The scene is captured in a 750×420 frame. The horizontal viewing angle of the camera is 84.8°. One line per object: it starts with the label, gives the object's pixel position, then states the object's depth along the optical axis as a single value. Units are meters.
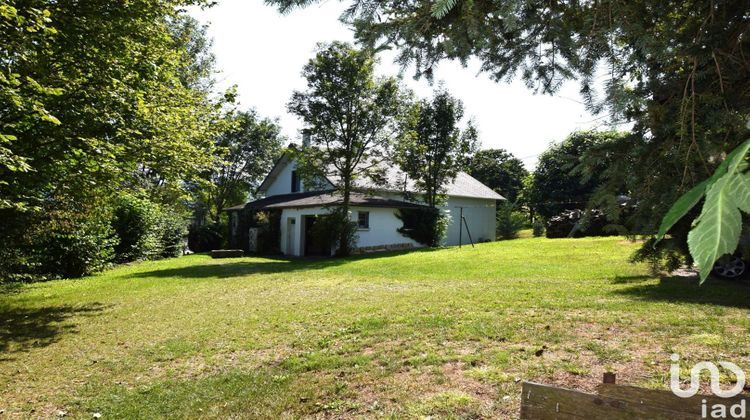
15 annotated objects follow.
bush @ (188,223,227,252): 29.80
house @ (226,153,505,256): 23.73
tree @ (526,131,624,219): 36.34
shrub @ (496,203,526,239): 31.39
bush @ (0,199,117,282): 10.00
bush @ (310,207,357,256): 21.61
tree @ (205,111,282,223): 39.94
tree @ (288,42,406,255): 20.94
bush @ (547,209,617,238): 23.24
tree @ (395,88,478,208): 26.09
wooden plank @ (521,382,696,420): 1.57
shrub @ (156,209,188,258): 22.17
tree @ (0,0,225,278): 7.29
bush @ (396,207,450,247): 25.31
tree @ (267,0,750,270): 2.58
